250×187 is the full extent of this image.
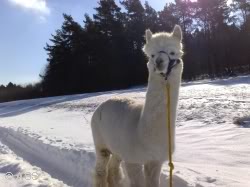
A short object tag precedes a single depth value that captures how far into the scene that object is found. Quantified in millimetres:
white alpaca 2008
